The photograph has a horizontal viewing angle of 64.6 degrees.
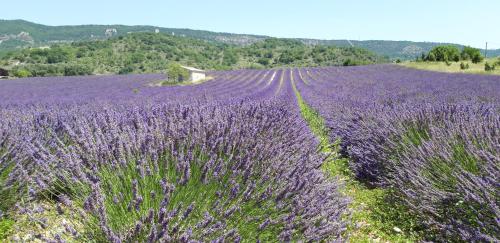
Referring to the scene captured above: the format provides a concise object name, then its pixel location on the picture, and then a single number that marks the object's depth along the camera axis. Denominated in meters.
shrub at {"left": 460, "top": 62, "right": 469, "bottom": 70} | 27.28
